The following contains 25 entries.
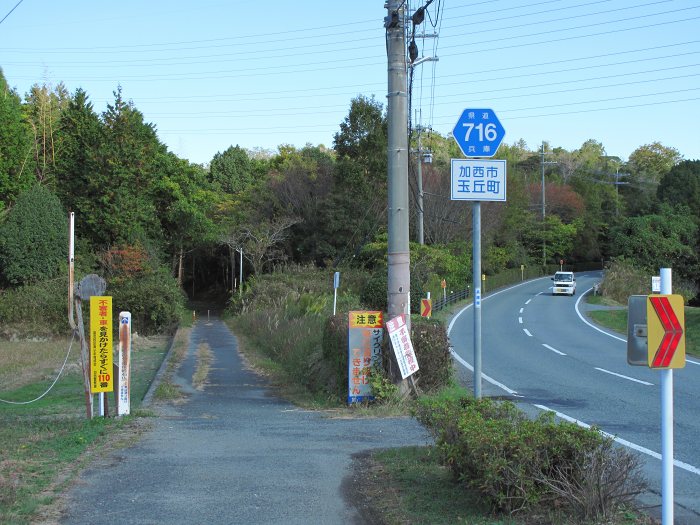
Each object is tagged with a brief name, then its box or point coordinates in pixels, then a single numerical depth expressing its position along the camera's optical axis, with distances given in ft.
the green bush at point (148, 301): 136.46
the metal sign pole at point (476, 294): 24.25
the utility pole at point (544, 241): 242.54
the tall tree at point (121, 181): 152.87
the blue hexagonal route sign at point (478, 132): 25.43
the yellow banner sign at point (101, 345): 35.22
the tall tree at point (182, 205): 182.70
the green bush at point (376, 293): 92.07
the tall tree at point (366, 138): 163.43
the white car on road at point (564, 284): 171.63
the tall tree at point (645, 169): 293.02
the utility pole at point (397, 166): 38.96
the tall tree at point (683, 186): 209.05
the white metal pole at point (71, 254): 88.80
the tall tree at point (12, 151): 138.51
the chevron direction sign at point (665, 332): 15.11
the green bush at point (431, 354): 40.68
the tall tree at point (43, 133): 160.45
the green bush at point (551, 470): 17.17
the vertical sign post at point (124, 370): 35.99
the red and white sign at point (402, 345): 37.68
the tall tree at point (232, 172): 217.15
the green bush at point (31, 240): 135.23
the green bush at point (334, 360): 41.55
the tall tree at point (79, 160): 153.58
